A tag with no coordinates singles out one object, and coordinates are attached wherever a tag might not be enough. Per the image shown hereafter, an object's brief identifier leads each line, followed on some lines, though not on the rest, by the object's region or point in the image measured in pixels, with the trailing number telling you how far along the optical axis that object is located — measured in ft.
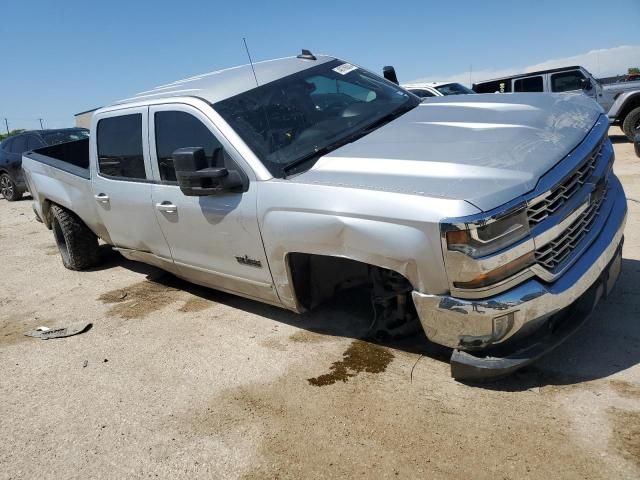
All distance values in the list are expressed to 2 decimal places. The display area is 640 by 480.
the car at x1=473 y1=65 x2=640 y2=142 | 37.25
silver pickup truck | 8.19
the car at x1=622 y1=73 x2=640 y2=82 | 48.64
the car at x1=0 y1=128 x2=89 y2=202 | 40.27
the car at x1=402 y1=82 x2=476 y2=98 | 39.50
